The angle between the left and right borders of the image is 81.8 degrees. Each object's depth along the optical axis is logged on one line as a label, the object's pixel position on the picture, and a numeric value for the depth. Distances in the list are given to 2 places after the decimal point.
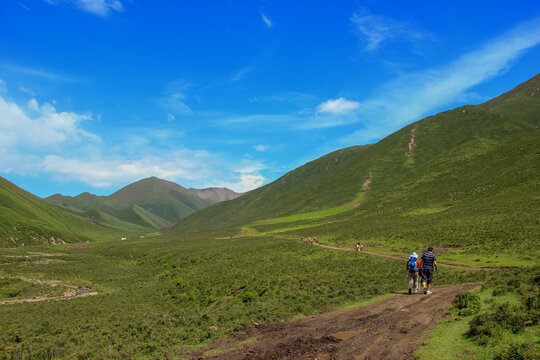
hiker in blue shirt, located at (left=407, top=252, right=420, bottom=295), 21.08
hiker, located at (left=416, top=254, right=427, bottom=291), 20.95
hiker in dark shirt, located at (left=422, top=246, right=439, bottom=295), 20.70
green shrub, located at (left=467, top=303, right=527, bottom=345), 10.45
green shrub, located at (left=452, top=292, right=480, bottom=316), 14.00
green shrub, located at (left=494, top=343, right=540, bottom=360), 8.28
